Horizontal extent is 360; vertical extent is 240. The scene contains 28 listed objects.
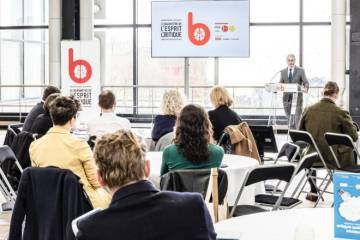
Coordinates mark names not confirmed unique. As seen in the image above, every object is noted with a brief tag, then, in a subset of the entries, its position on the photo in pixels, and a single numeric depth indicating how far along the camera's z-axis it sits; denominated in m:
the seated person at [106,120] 6.14
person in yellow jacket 3.92
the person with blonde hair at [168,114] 6.06
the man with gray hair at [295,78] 11.22
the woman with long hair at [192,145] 3.95
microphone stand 12.93
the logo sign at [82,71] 10.27
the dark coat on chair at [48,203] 3.40
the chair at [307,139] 5.97
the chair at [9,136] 6.38
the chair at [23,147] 5.44
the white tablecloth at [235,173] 4.59
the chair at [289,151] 5.50
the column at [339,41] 11.95
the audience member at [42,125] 5.98
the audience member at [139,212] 2.07
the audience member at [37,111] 6.61
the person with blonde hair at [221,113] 5.98
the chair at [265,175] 3.79
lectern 10.42
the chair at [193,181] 3.61
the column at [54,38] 12.87
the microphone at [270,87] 10.62
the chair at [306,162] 4.25
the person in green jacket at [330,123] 6.27
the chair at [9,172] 4.73
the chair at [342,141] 5.78
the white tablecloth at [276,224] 2.58
